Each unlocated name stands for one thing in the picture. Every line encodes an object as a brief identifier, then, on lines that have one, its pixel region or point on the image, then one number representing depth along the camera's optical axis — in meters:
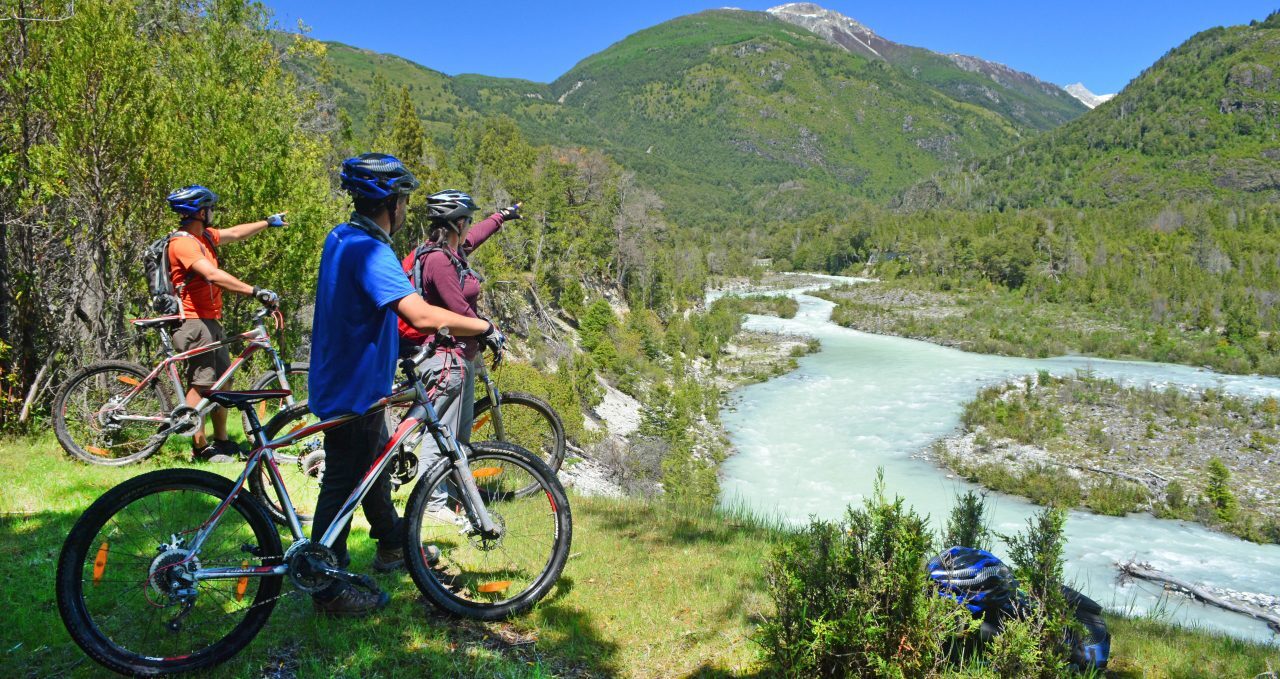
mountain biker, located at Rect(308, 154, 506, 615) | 2.98
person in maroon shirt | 4.43
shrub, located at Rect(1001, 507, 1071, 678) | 3.01
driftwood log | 11.66
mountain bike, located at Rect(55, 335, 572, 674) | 2.79
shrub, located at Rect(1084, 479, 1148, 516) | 23.66
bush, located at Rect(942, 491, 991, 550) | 5.90
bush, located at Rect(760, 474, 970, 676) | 3.04
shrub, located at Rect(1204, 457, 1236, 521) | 22.61
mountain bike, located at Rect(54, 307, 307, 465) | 5.50
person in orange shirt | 5.10
